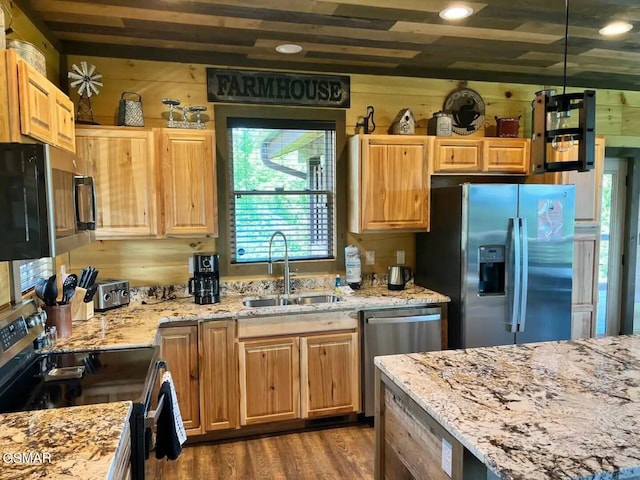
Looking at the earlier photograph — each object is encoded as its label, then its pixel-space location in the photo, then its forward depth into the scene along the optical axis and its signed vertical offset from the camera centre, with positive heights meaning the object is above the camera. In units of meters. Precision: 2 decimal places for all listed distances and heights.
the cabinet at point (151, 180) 3.00 +0.20
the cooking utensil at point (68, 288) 2.43 -0.41
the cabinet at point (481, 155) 3.60 +0.41
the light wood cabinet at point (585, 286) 3.85 -0.67
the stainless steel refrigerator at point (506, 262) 3.24 -0.39
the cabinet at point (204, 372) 2.95 -1.05
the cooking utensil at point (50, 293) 2.37 -0.42
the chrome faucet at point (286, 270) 3.51 -0.46
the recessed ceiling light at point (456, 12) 2.59 +1.12
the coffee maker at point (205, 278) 3.19 -0.47
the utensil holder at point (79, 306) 2.69 -0.56
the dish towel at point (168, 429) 1.91 -0.93
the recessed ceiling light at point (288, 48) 3.17 +1.12
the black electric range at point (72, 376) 1.66 -0.68
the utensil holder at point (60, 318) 2.38 -0.56
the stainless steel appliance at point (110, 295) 2.98 -0.56
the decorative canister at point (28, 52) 1.82 +0.64
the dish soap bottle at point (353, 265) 3.63 -0.45
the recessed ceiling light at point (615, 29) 2.86 +1.13
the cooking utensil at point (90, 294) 2.75 -0.50
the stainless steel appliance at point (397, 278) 3.63 -0.55
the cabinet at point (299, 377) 3.07 -1.14
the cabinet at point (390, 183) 3.46 +0.19
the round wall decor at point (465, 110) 3.91 +0.83
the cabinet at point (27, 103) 1.62 +0.41
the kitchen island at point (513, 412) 1.22 -0.65
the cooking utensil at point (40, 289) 2.40 -0.41
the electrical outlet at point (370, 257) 3.84 -0.40
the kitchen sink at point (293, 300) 3.45 -0.69
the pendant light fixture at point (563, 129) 1.81 +0.31
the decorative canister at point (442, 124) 3.66 +0.66
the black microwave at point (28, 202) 1.57 +0.03
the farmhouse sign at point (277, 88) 3.43 +0.92
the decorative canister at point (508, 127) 3.83 +0.66
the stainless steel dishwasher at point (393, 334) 3.25 -0.89
